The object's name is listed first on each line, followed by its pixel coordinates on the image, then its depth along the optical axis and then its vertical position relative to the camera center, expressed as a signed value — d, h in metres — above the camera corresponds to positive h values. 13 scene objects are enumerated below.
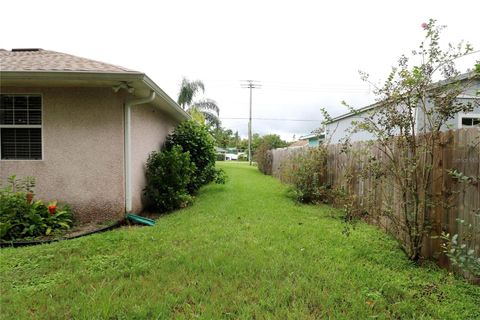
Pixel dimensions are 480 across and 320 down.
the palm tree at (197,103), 25.30 +4.83
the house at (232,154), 66.96 +0.41
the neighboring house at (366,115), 4.20 +1.21
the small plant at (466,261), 2.51 -0.91
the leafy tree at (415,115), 3.55 +0.54
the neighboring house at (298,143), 39.20 +1.84
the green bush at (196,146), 9.23 +0.33
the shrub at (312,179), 8.45 -0.68
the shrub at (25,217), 4.78 -1.10
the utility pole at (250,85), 36.12 +8.90
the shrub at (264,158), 18.66 -0.17
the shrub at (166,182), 7.06 -0.66
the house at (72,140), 5.81 +0.31
